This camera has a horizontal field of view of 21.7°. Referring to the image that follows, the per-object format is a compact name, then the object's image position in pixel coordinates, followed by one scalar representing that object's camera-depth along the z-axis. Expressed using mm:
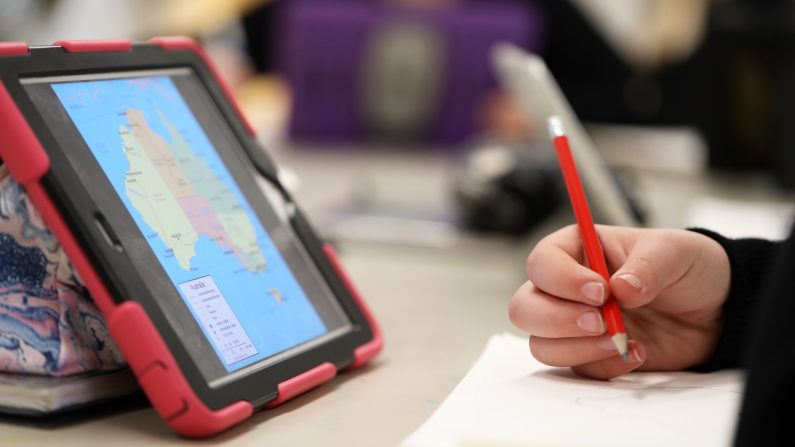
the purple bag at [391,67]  2321
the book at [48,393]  858
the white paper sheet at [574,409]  821
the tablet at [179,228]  839
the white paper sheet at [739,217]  1289
